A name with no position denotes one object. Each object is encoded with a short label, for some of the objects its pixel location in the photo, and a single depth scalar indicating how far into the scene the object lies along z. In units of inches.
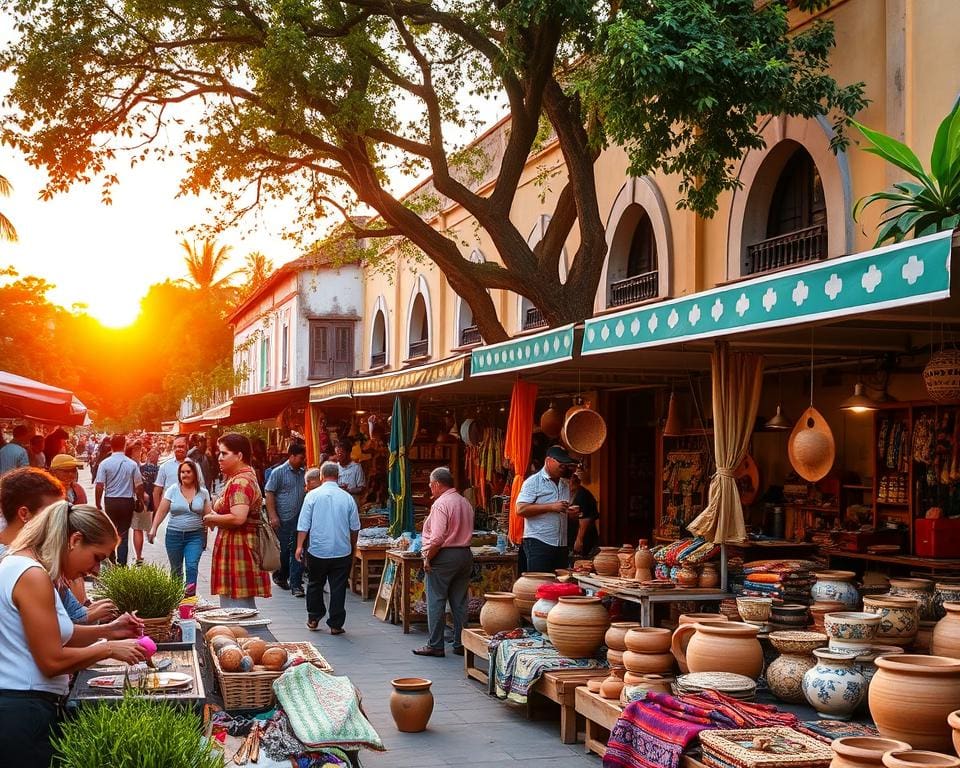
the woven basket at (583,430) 377.7
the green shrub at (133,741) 131.2
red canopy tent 500.2
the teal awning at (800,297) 175.9
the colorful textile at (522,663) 290.5
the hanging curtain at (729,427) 274.2
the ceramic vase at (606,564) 338.6
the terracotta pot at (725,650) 232.7
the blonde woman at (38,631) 148.7
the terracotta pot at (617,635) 275.4
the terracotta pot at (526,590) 338.0
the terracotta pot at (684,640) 255.6
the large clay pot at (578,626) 292.0
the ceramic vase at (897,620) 232.7
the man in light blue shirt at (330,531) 404.8
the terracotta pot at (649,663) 253.6
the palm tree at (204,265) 2384.4
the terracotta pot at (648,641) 255.0
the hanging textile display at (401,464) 506.3
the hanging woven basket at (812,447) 267.1
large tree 381.4
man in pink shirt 369.4
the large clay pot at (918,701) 176.9
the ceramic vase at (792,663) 230.4
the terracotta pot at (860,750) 164.7
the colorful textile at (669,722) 205.5
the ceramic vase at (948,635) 202.1
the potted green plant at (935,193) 279.7
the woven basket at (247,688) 197.6
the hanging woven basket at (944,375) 260.5
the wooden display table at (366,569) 527.8
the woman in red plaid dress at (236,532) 298.7
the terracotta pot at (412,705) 281.7
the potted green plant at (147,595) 214.5
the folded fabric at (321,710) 188.1
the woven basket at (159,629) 212.1
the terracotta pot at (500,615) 335.0
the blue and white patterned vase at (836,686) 210.4
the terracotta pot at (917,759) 155.1
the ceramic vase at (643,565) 310.3
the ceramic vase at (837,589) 258.1
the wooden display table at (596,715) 248.6
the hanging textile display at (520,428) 393.7
